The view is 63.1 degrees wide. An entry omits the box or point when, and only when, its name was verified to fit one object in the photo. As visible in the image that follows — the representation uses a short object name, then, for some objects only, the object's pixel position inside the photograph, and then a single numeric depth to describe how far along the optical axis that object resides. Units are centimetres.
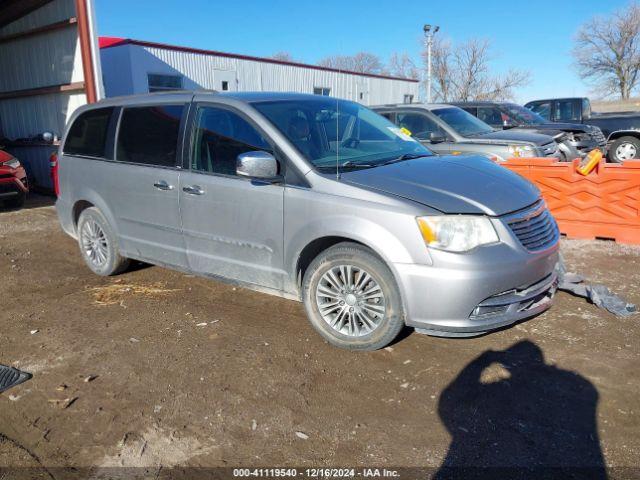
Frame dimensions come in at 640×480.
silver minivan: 336
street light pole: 2049
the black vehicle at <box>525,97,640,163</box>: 1340
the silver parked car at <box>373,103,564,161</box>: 805
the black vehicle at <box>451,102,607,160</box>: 1138
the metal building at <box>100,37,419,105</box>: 1562
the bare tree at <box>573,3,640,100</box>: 4756
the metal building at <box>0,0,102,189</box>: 970
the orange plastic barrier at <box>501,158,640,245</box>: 621
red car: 949
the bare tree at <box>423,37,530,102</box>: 4025
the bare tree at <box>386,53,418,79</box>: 3742
